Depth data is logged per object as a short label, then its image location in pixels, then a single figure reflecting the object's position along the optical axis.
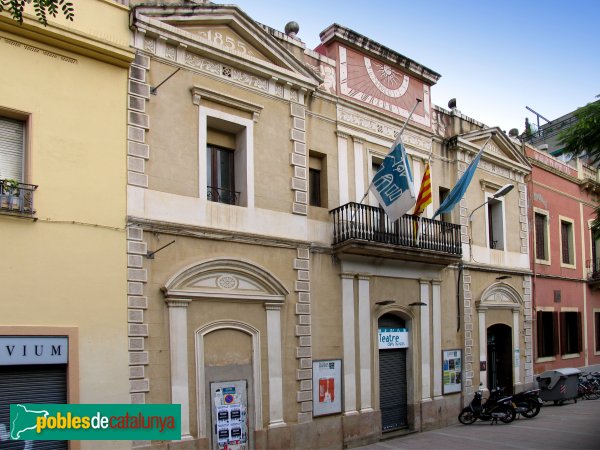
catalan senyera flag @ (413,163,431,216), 15.59
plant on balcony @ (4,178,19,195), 9.85
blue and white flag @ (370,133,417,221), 13.57
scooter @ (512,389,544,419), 17.77
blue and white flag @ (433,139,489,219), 16.19
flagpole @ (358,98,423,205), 14.30
